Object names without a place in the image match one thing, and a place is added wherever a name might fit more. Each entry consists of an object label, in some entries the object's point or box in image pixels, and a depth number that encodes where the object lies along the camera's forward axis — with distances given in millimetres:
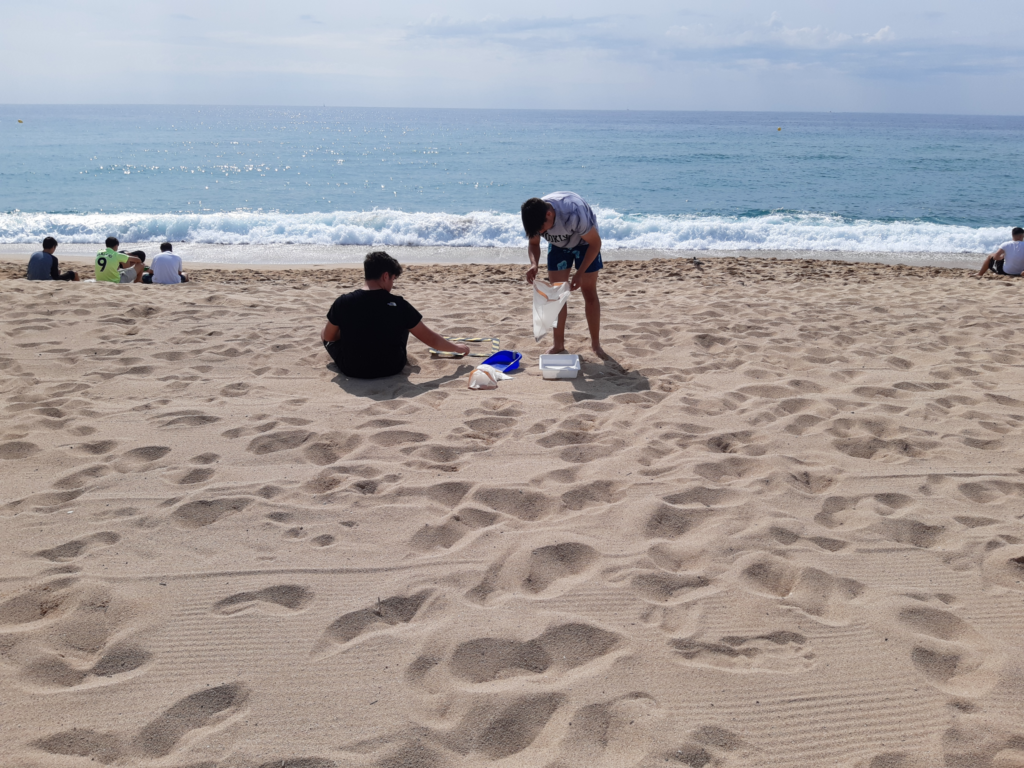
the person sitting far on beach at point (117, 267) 8469
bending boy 4535
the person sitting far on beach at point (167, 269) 8711
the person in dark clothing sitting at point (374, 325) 4594
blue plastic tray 4938
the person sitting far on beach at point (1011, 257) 9320
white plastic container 4684
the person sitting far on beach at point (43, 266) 8534
